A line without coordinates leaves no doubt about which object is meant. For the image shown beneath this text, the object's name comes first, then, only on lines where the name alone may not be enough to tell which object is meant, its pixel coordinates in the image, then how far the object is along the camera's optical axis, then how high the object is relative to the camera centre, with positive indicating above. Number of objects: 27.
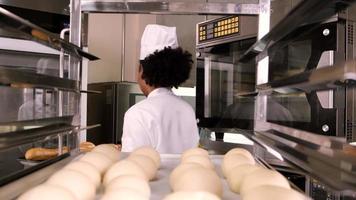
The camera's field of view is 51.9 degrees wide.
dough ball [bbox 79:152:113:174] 0.77 -0.14
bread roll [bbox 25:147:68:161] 0.92 -0.15
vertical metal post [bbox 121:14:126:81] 3.05 +0.35
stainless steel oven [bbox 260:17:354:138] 1.12 +0.01
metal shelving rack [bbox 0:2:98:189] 0.54 +0.00
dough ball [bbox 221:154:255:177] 0.79 -0.14
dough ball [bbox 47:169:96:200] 0.59 -0.14
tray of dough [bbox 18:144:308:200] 0.53 -0.14
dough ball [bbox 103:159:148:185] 0.69 -0.14
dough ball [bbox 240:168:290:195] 0.59 -0.14
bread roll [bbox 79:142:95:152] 1.32 -0.19
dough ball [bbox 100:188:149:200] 0.53 -0.15
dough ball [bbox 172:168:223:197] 0.62 -0.15
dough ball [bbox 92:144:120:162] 0.88 -0.14
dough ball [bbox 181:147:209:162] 0.91 -0.14
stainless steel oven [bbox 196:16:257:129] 1.72 +0.13
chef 1.66 -0.04
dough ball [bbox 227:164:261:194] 0.69 -0.15
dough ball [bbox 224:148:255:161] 0.88 -0.14
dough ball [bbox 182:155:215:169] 0.81 -0.14
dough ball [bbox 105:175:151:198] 0.58 -0.14
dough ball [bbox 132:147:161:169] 0.88 -0.14
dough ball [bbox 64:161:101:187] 0.68 -0.14
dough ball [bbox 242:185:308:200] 0.50 -0.13
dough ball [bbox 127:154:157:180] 0.77 -0.15
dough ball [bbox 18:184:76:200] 0.51 -0.14
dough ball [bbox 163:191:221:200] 0.52 -0.14
